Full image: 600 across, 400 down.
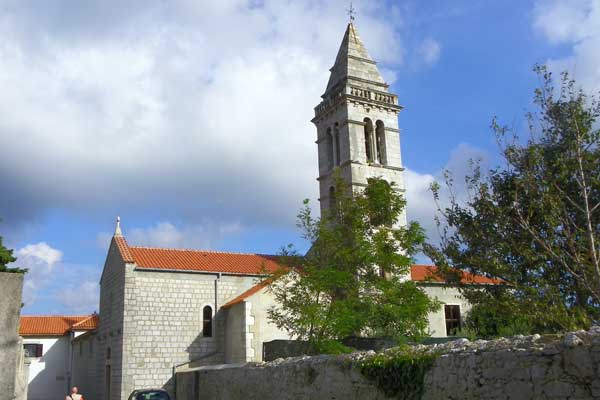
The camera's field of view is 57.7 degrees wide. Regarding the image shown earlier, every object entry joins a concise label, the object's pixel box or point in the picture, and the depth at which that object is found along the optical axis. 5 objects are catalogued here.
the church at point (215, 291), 25.55
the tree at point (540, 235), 11.48
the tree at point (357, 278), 18.33
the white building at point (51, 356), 37.84
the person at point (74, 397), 14.55
